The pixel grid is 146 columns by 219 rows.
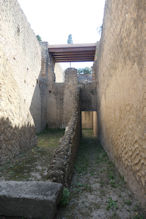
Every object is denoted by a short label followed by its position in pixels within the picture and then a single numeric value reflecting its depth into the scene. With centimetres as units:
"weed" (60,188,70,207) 267
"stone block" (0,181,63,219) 207
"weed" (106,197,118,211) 276
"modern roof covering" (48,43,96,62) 1296
